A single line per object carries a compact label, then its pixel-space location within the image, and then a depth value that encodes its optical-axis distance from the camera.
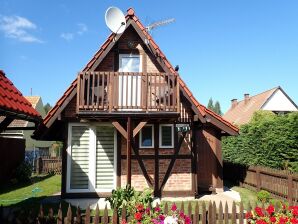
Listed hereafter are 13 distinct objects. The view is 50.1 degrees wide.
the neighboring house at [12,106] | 6.71
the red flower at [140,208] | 6.25
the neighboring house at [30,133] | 27.73
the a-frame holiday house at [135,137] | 12.22
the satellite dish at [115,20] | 11.78
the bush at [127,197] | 8.34
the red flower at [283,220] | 6.03
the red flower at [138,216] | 6.02
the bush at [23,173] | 17.69
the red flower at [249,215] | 6.53
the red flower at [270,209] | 6.37
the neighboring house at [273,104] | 33.15
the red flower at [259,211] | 6.36
